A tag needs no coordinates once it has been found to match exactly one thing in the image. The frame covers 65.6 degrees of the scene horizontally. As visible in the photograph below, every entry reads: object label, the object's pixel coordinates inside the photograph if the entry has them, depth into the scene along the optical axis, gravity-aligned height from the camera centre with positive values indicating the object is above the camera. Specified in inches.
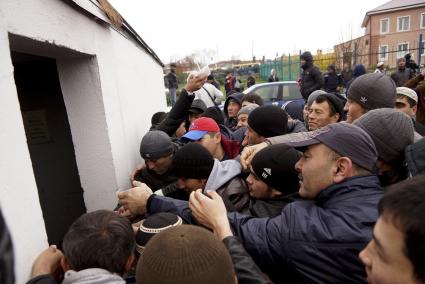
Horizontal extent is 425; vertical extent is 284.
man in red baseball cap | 116.8 -23.3
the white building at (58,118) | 50.9 -9.2
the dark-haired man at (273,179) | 75.7 -26.2
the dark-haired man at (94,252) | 51.6 -28.4
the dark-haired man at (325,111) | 137.0 -20.9
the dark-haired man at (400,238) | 37.6 -21.4
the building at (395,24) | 1392.7 +133.9
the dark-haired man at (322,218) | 52.7 -26.4
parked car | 385.7 -31.3
